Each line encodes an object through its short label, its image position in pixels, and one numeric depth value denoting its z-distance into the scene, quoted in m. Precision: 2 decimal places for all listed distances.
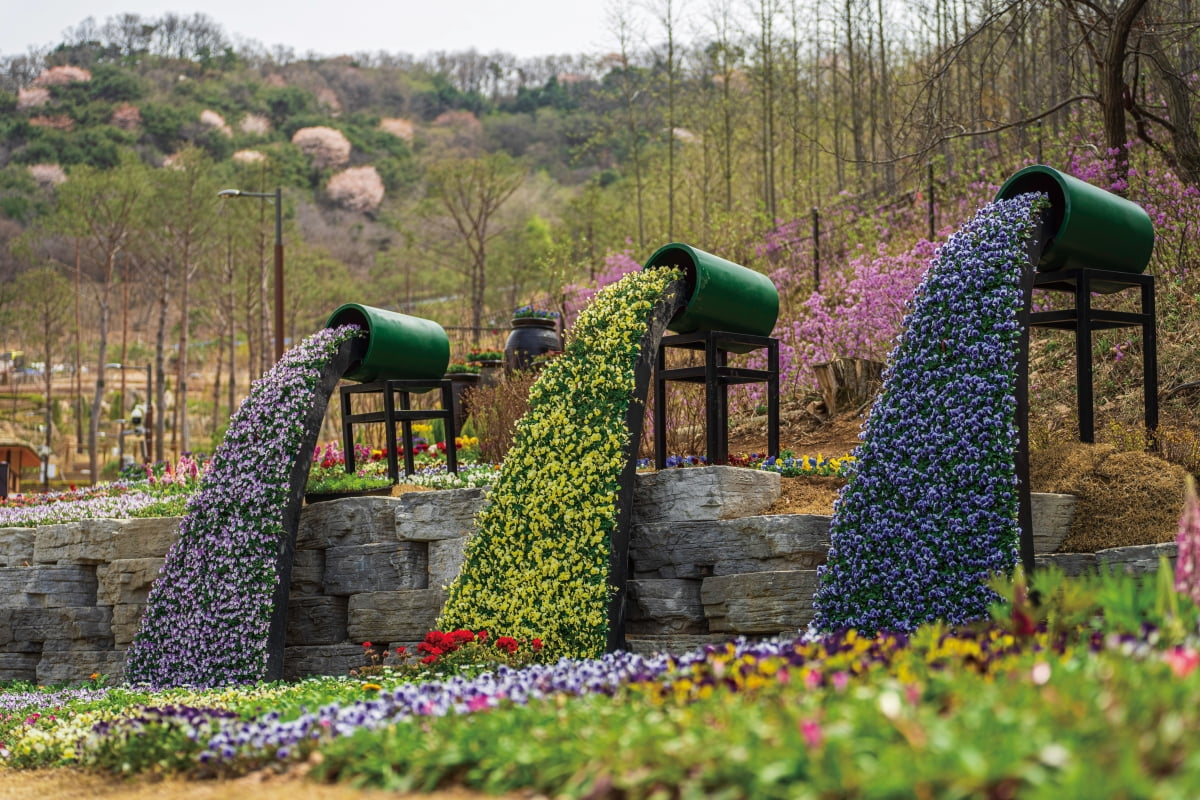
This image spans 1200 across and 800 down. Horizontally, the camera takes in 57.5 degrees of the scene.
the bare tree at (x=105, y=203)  26.31
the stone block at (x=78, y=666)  9.21
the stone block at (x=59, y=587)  9.61
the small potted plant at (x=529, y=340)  14.05
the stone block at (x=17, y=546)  10.24
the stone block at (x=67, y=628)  9.41
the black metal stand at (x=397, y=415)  9.46
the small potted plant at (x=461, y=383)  14.16
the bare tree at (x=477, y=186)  26.62
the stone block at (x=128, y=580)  9.02
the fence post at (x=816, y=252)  14.40
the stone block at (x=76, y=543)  9.38
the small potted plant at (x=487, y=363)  14.87
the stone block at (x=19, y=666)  9.86
